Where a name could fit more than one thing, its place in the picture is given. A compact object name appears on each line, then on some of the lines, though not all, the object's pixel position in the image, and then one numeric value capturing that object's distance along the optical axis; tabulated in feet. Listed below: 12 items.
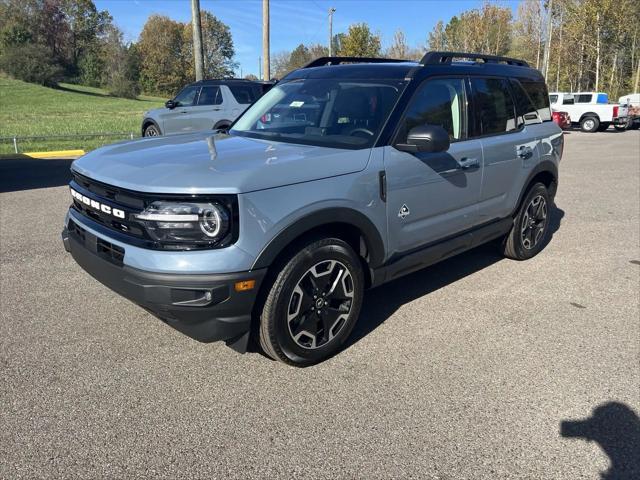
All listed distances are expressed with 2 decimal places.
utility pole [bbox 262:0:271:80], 62.85
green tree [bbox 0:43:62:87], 178.91
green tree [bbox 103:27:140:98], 219.00
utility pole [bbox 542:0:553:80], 108.82
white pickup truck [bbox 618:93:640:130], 82.84
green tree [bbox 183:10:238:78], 242.99
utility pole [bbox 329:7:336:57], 136.11
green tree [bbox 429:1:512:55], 148.97
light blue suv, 8.93
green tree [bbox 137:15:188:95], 231.30
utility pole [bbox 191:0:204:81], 53.42
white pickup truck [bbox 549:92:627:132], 77.30
